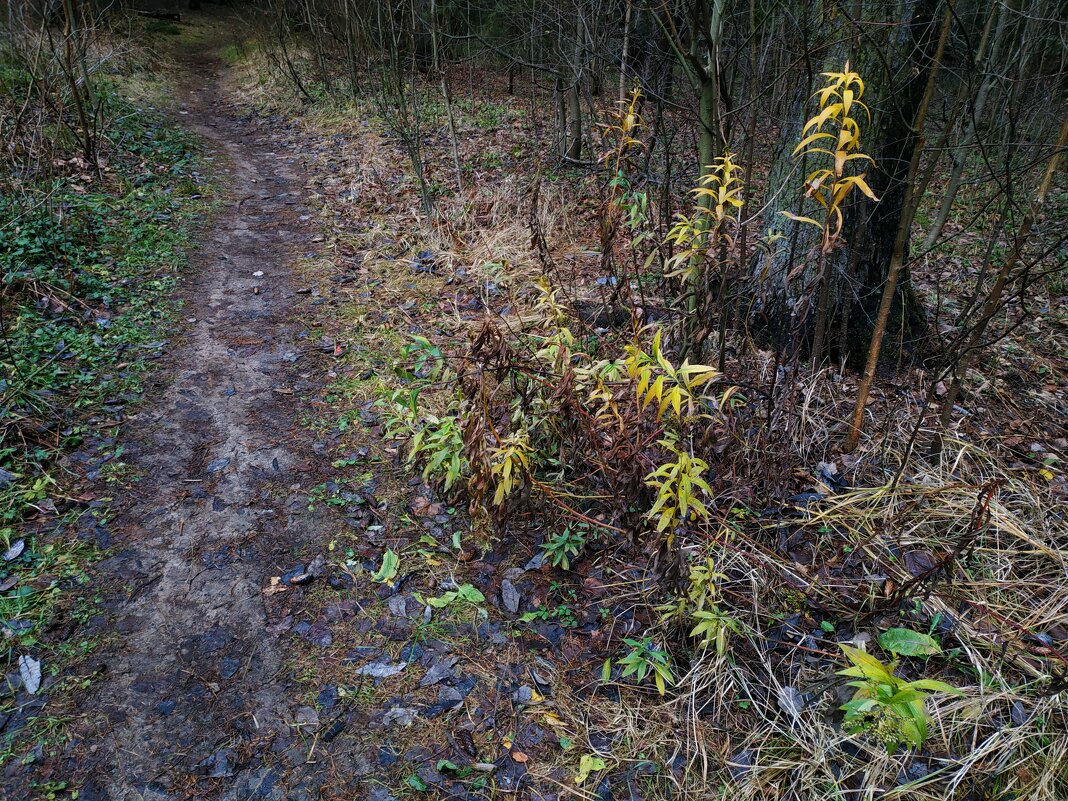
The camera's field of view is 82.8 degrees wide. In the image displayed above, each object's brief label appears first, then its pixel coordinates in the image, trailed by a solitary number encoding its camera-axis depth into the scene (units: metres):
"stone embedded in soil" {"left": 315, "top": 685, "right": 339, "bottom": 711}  2.45
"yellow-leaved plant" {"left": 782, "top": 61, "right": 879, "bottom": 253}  2.19
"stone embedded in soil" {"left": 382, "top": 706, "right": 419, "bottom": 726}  2.42
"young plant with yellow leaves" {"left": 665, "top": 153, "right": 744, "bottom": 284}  2.68
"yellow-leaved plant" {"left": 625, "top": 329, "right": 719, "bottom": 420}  2.21
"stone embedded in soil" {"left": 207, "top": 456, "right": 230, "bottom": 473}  3.54
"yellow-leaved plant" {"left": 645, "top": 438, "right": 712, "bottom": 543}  2.24
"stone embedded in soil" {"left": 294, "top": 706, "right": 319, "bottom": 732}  2.37
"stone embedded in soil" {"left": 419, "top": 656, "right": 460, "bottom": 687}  2.57
